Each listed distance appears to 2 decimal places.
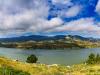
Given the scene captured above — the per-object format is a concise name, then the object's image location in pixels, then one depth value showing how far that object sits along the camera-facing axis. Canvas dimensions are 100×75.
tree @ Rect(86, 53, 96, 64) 34.08
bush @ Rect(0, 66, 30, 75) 9.48
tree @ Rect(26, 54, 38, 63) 32.91
